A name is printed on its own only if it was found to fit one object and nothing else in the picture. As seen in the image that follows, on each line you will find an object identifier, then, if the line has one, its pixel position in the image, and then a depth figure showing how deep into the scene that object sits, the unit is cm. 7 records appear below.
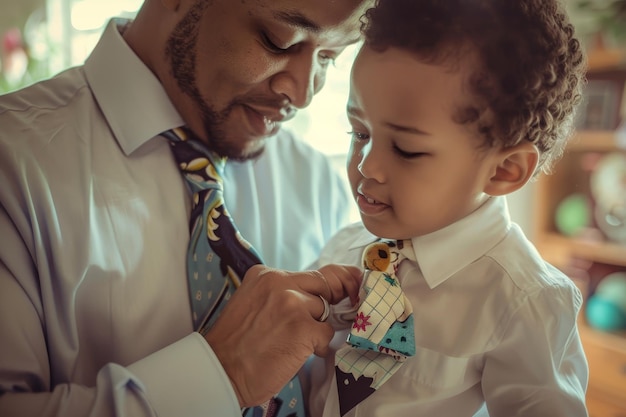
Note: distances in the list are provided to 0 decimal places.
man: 81
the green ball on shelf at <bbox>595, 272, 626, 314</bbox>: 243
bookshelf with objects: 240
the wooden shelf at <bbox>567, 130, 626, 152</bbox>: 241
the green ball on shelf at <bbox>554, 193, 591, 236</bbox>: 263
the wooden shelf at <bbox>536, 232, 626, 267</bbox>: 243
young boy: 77
